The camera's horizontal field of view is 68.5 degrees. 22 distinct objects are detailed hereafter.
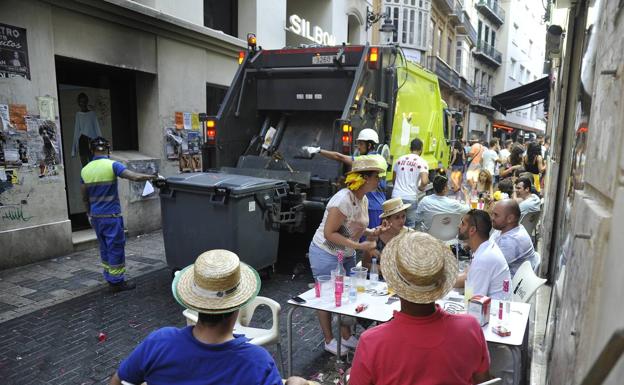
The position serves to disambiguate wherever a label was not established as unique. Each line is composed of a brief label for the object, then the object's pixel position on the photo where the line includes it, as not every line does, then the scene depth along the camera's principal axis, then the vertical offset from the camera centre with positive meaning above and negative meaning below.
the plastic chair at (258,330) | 2.93 -1.34
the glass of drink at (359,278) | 3.34 -1.10
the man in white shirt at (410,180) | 6.12 -0.66
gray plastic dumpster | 4.75 -0.94
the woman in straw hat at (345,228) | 3.57 -0.79
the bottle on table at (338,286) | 3.13 -1.08
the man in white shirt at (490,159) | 11.38 -0.69
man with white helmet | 5.25 -0.32
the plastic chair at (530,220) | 5.61 -1.08
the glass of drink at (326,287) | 3.24 -1.17
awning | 13.40 +1.10
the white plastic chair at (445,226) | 5.41 -1.12
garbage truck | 5.71 +0.21
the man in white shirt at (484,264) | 3.07 -0.88
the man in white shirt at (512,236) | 3.86 -0.87
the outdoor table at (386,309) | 2.63 -1.16
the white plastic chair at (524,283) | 3.23 -1.10
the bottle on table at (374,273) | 3.50 -1.10
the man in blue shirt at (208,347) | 1.69 -0.82
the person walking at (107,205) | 4.84 -0.86
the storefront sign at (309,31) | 11.30 +2.49
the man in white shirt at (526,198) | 5.61 -0.83
